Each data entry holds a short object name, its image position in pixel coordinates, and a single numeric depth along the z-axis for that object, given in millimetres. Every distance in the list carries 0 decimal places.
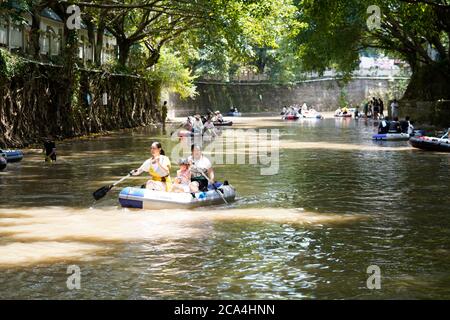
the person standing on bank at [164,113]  56906
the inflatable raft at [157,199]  15211
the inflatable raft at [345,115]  71688
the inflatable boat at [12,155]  24022
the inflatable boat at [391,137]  36031
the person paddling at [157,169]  16000
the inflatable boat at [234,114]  79750
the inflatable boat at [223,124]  53294
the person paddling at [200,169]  16281
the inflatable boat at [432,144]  28656
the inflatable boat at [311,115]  72850
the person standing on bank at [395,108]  51094
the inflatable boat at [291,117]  68438
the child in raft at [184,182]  15844
